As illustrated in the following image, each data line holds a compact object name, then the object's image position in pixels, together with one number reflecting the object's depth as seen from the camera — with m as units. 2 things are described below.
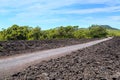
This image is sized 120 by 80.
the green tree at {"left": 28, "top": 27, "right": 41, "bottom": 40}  34.15
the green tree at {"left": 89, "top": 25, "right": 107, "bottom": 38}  55.60
